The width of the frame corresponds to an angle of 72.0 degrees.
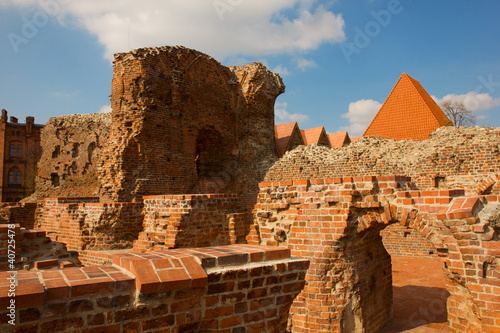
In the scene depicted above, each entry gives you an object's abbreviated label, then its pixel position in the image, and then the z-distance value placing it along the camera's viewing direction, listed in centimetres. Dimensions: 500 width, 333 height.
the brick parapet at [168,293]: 174
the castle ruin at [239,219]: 206
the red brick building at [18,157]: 3531
